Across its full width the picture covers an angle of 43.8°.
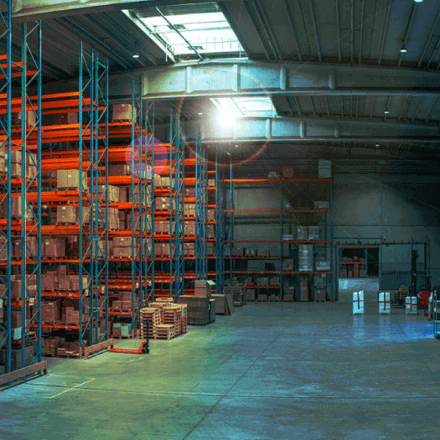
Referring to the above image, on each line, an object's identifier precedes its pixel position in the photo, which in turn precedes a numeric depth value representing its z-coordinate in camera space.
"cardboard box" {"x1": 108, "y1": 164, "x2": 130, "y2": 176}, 15.62
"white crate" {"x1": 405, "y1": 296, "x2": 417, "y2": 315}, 20.28
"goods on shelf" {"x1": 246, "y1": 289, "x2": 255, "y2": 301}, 25.72
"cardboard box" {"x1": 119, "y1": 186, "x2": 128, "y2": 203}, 15.75
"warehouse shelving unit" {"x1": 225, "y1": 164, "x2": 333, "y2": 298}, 25.47
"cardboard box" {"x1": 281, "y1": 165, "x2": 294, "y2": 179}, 26.03
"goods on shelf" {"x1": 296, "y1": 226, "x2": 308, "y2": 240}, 25.45
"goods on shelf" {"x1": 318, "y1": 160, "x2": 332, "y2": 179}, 25.52
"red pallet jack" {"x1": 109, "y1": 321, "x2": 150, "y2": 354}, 12.47
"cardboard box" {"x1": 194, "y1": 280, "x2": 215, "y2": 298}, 17.38
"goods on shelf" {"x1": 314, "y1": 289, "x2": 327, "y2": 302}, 25.31
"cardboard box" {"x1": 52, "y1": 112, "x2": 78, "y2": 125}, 13.56
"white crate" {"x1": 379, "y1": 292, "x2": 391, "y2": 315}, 20.12
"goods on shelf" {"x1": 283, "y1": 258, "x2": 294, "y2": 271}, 25.53
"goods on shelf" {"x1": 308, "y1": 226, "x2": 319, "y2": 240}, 25.39
